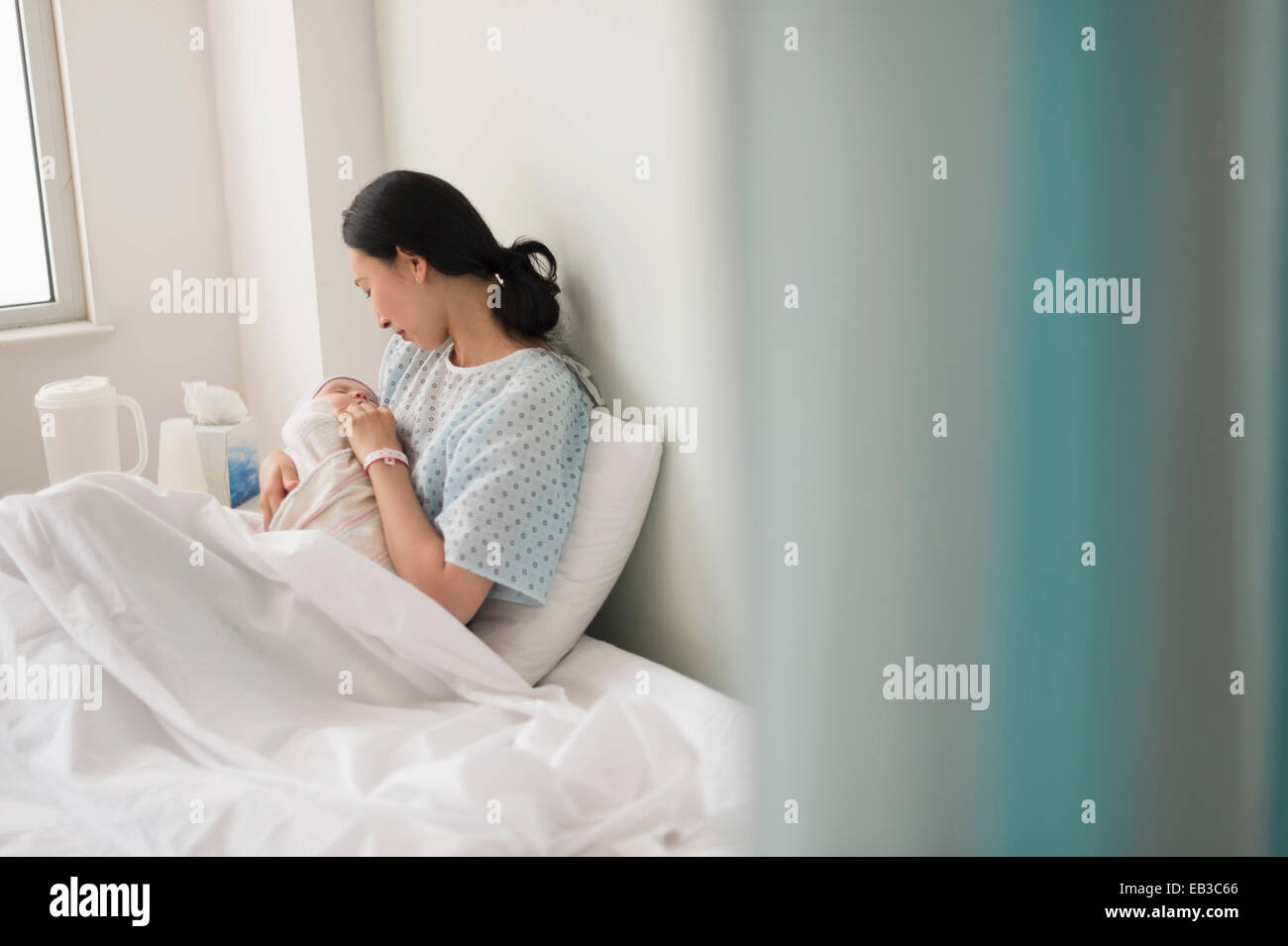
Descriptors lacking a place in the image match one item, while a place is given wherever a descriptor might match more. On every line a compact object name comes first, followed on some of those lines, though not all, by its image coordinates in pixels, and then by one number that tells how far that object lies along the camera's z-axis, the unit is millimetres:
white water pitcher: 1902
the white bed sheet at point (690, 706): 897
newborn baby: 1333
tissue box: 1940
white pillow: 1318
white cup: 1907
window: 2154
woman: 1263
